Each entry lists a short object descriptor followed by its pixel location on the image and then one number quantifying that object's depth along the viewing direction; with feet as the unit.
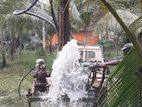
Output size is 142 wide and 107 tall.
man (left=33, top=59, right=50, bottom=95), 17.69
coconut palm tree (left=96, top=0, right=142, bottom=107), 6.60
